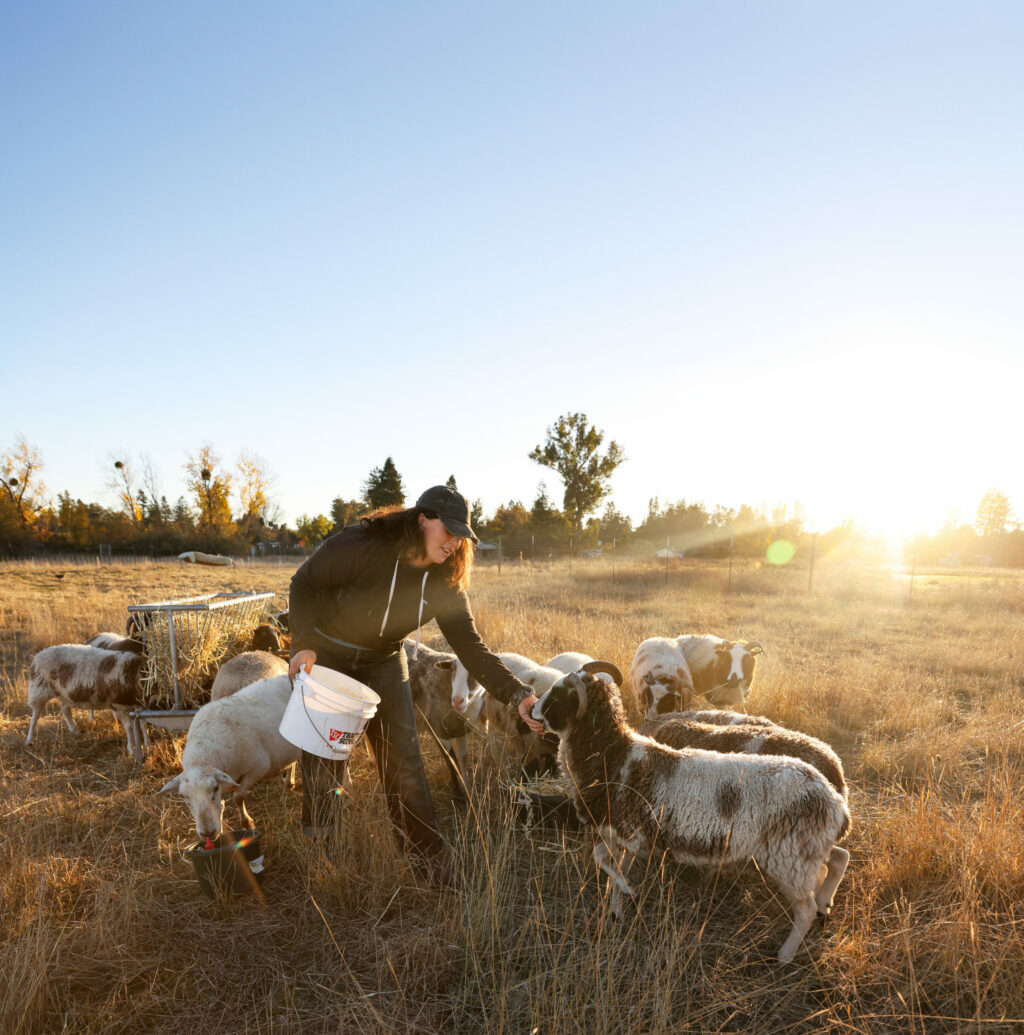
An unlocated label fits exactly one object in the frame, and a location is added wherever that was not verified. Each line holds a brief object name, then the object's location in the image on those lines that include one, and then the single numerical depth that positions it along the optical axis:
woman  3.93
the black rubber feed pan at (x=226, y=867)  3.54
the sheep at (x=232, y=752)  4.06
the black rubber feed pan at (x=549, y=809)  4.23
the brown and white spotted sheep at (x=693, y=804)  3.09
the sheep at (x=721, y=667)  6.90
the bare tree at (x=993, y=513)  80.00
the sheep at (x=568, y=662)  6.08
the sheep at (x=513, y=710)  5.18
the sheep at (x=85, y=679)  6.42
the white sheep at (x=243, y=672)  5.89
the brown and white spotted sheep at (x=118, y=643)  6.79
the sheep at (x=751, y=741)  3.83
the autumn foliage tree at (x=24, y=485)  53.79
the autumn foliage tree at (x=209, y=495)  54.38
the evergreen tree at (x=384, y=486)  58.19
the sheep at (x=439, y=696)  5.55
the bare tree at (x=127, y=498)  56.67
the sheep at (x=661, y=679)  6.37
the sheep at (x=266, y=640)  7.41
